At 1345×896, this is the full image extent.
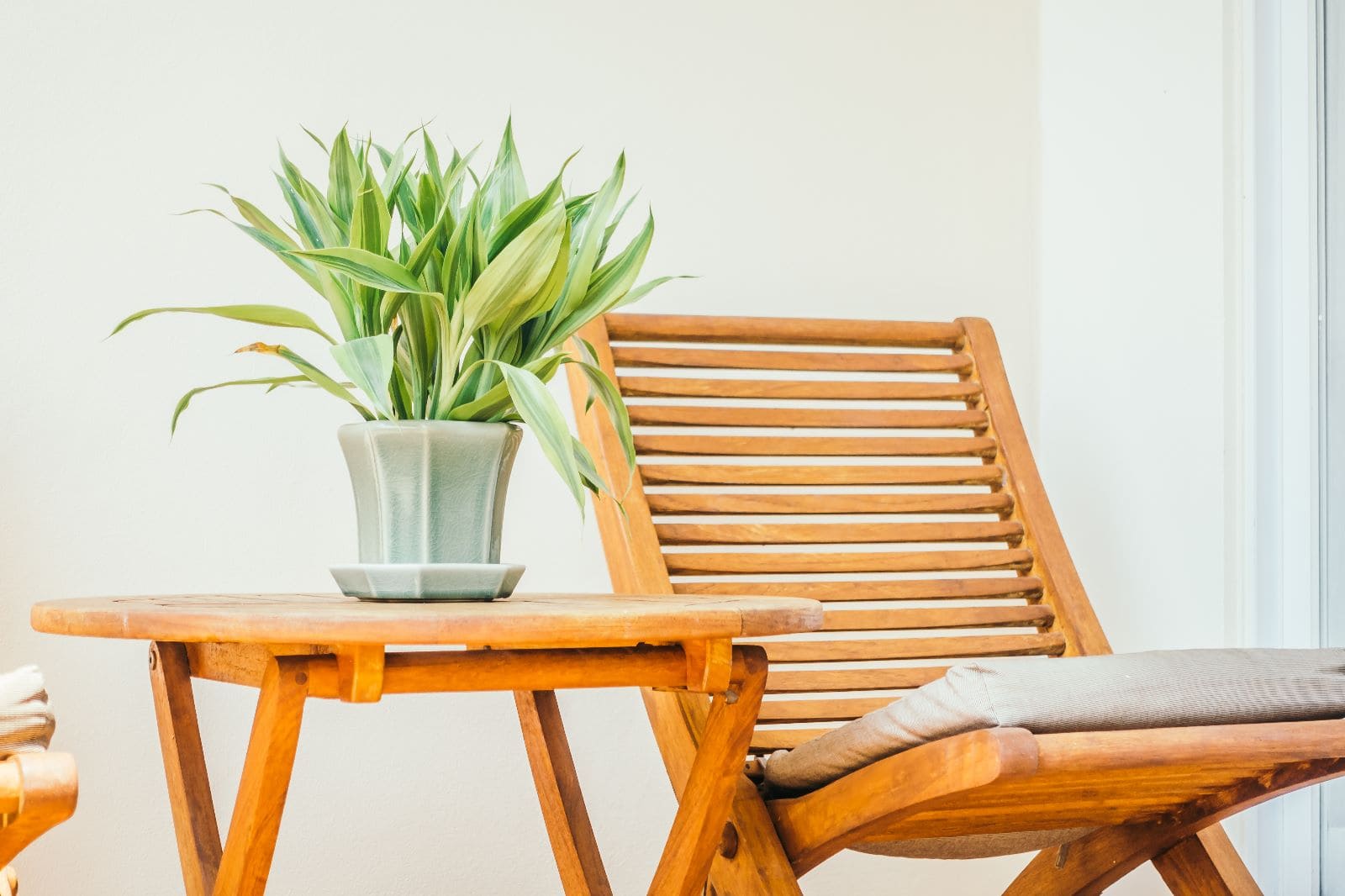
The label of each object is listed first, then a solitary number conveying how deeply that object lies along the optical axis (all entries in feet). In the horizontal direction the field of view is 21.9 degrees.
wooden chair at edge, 7.45
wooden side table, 7.83
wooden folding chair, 8.62
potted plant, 8.47
